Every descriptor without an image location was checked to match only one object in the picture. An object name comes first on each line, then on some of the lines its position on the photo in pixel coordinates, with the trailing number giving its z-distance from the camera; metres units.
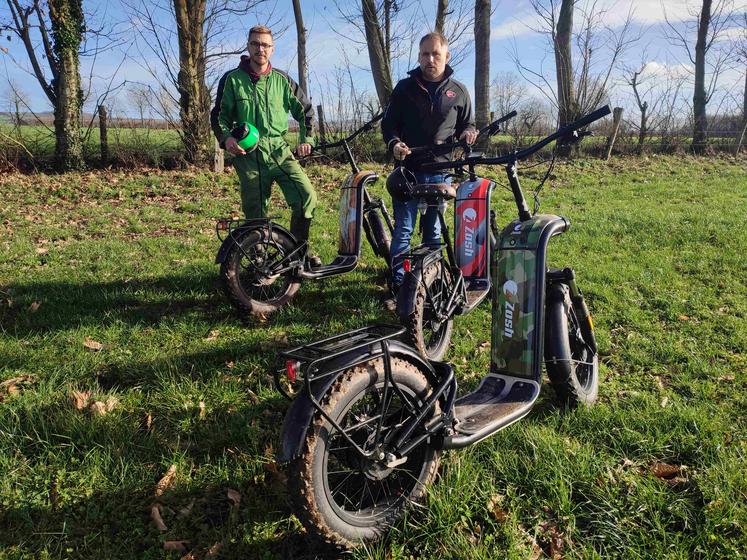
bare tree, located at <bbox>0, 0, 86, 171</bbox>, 11.62
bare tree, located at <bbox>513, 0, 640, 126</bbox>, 15.51
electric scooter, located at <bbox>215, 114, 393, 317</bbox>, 4.20
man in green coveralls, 4.40
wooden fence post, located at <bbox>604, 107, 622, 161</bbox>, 14.99
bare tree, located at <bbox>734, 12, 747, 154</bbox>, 16.83
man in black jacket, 4.37
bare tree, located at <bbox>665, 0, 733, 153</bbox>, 17.94
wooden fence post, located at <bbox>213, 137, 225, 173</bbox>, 11.73
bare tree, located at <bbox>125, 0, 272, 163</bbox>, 11.55
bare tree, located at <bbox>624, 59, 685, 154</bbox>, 16.05
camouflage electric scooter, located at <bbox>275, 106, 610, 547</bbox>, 1.81
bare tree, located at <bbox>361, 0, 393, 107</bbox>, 13.45
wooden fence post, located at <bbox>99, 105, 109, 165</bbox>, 12.13
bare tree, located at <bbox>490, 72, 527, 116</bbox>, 17.89
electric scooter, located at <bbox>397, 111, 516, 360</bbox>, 3.34
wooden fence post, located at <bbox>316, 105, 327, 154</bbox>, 14.20
